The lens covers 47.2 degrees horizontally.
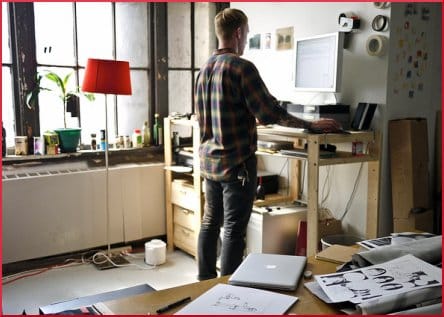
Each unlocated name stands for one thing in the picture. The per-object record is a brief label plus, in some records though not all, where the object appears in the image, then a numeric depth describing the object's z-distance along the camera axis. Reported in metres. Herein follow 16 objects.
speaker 2.89
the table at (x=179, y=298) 1.20
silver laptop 1.31
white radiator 3.28
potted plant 3.37
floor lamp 3.13
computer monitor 2.84
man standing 2.35
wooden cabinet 3.43
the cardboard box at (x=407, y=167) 2.89
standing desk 2.63
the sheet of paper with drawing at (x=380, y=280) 1.20
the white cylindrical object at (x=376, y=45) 2.83
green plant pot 3.47
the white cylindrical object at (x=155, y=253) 3.45
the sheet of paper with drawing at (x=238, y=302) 1.17
